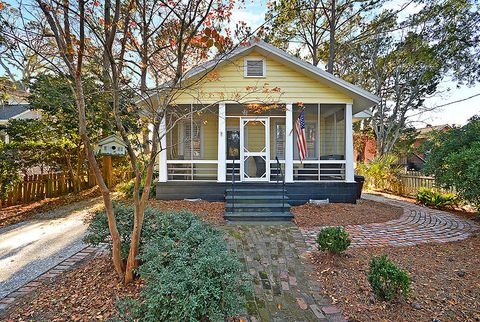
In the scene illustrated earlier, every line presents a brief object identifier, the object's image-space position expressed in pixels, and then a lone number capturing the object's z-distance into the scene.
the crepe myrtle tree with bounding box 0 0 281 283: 2.78
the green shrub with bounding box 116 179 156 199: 9.26
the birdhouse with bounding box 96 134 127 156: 6.91
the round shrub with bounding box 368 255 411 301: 2.83
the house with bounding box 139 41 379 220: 8.34
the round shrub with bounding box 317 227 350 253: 3.96
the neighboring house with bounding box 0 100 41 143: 19.61
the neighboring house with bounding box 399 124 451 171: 19.74
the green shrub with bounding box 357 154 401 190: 12.41
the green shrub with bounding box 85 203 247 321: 2.11
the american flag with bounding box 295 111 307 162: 8.09
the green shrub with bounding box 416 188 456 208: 8.50
